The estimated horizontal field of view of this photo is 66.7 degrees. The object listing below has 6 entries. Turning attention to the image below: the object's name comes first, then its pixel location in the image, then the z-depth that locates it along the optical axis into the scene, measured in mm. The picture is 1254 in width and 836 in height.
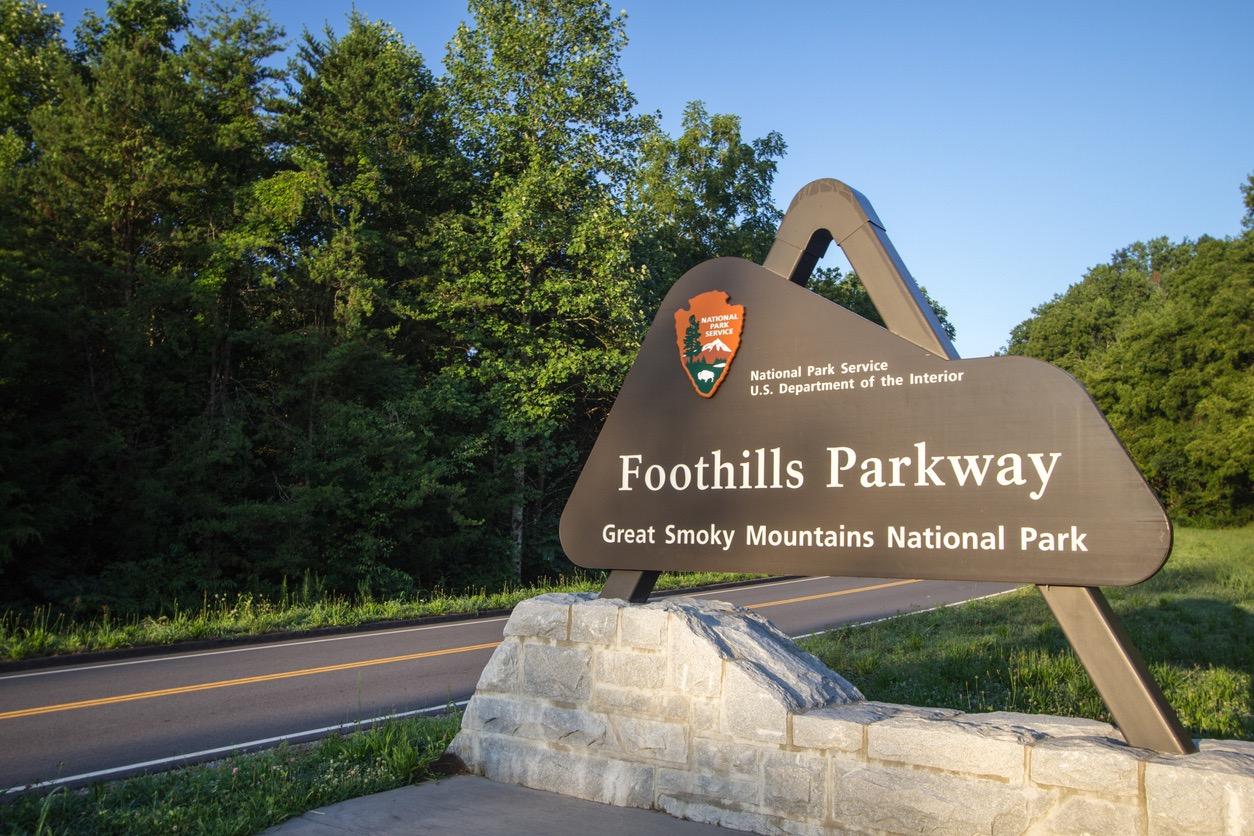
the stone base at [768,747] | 3596
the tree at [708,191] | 29609
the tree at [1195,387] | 44531
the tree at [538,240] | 21828
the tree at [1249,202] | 56766
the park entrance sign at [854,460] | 4051
